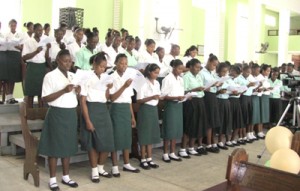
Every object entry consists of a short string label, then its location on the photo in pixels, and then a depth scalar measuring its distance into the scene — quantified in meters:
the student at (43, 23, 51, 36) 5.58
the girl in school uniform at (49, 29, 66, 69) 4.90
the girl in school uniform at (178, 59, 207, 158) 4.73
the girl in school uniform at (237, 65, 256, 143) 5.64
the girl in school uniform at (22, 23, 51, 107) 4.79
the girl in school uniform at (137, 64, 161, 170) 4.11
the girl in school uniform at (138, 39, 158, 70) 5.16
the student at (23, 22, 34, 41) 5.22
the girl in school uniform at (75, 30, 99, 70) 4.22
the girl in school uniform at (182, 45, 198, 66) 5.71
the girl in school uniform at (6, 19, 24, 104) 5.16
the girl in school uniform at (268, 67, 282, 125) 6.59
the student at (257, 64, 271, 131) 6.19
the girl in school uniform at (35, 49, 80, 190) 3.25
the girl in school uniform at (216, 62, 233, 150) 5.07
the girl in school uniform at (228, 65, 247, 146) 5.43
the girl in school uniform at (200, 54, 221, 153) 4.95
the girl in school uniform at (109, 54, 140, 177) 3.79
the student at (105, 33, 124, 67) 4.81
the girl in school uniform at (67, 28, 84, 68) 4.70
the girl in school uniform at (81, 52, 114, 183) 3.53
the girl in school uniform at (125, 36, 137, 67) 5.03
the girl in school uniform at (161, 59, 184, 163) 4.42
